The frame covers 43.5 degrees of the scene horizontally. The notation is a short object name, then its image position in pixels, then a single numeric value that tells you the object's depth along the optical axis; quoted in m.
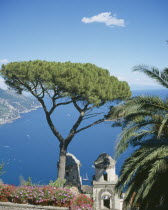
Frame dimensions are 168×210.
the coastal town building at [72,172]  13.52
